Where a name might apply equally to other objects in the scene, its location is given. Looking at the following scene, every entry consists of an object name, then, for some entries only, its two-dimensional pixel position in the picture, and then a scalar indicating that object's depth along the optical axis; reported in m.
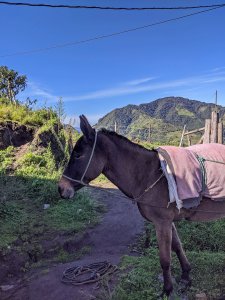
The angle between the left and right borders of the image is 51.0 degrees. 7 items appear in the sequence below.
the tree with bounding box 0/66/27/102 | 13.68
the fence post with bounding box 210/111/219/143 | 6.83
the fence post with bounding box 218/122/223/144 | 6.89
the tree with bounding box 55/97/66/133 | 8.93
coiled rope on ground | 3.28
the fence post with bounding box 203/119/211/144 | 7.06
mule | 2.51
